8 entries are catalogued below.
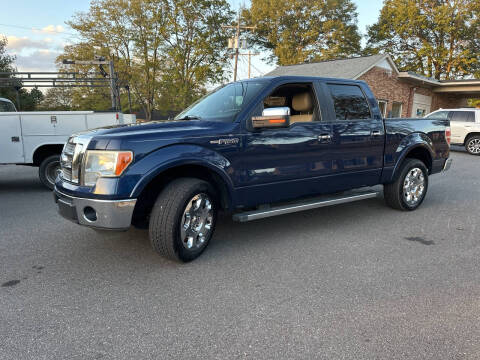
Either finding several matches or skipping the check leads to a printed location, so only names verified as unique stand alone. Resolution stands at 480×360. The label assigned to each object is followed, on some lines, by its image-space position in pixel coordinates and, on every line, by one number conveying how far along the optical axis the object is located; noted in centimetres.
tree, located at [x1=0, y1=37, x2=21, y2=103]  2770
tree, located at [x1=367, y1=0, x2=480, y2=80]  3541
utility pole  2785
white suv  1460
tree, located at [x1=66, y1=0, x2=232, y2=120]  2894
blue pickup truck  308
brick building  2105
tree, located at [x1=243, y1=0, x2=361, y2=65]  4012
